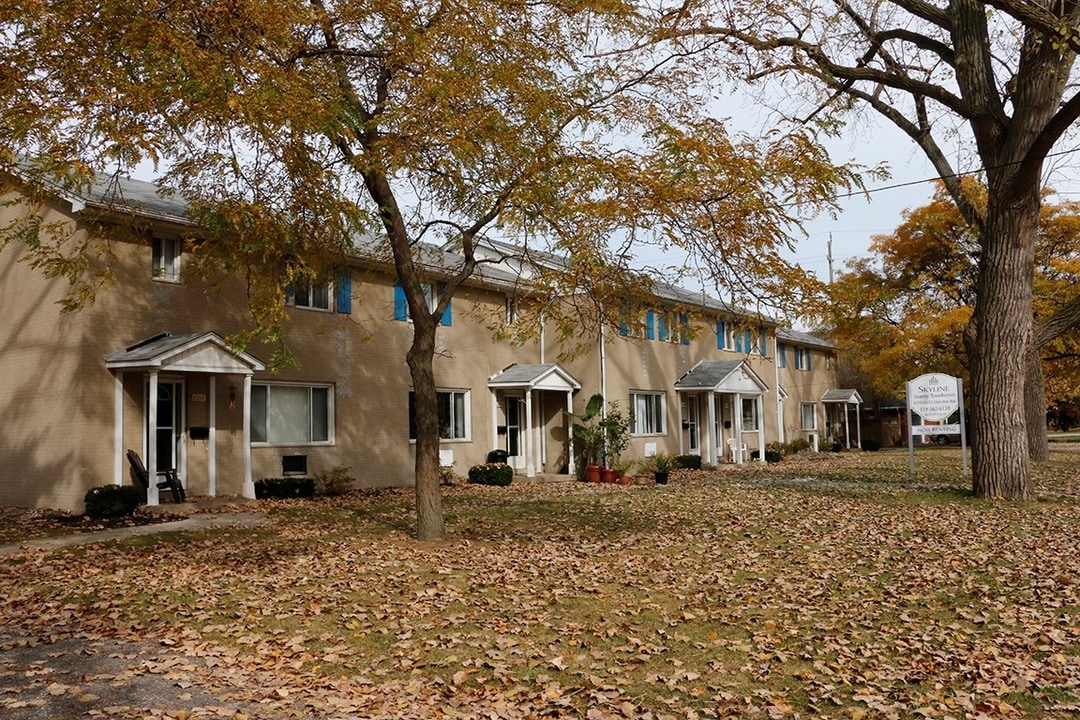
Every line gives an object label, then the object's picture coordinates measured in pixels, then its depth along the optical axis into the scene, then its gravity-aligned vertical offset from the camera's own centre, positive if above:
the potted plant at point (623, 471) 24.44 -1.36
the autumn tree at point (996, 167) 15.60 +4.26
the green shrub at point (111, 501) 14.50 -1.12
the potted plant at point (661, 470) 23.94 -1.35
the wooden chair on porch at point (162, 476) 15.36 -0.84
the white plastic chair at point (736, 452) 32.53 -1.22
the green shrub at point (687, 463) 28.88 -1.39
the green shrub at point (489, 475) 22.16 -1.27
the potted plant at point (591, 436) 24.67 -0.41
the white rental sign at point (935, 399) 22.61 +0.37
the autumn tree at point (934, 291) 31.17 +4.48
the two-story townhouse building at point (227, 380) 15.67 +0.99
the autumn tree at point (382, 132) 8.74 +3.25
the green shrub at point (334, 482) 19.06 -1.18
